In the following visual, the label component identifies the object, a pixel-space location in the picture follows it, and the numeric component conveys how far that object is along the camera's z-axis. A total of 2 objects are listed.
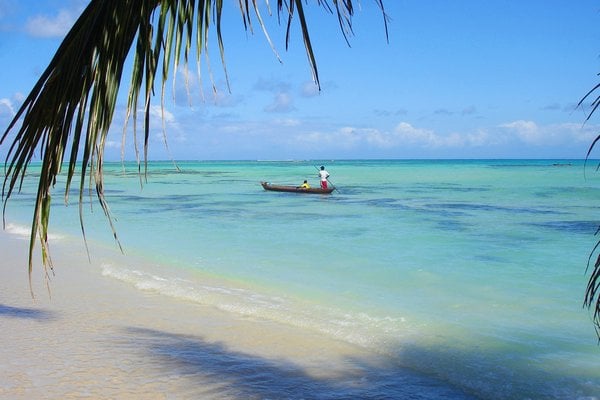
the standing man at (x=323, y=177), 24.83
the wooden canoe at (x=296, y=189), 24.80
